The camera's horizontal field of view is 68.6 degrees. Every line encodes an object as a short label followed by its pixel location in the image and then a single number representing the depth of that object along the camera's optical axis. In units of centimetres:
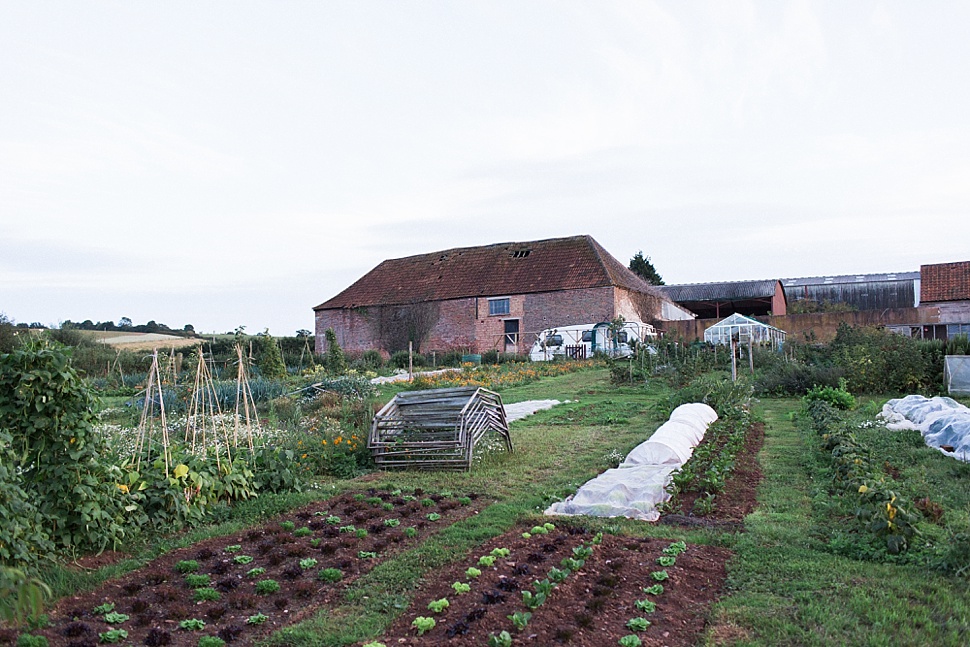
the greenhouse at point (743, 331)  2448
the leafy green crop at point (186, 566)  479
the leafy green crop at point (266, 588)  446
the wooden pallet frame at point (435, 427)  827
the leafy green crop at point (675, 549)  499
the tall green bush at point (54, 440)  482
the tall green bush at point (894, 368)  1462
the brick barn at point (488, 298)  3181
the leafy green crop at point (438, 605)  402
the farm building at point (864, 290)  4159
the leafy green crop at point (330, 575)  466
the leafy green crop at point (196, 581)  454
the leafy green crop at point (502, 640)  349
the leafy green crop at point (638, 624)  377
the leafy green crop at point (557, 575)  438
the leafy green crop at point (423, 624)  380
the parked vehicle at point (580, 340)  2785
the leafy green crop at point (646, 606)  401
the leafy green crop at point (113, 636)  370
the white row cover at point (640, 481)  623
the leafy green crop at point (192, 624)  391
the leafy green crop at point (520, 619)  373
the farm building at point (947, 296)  2692
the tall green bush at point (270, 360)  2201
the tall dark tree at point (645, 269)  5241
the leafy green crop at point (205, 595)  432
